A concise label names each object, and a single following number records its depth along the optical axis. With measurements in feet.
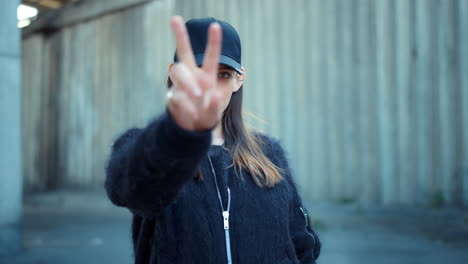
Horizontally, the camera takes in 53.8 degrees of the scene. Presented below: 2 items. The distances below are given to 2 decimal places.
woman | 3.24
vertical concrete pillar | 15.02
